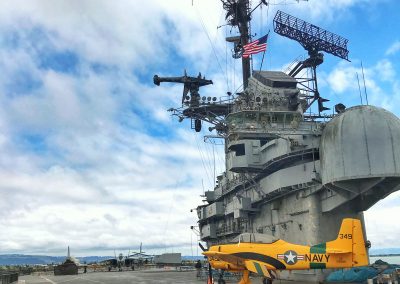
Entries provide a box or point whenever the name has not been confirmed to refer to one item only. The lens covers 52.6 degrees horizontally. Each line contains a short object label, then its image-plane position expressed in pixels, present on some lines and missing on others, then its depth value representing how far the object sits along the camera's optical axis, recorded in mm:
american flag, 36969
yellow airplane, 20828
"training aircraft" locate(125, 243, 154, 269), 79538
